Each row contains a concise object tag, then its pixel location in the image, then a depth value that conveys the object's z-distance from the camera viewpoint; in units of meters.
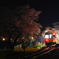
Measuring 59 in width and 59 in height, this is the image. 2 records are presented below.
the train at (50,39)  27.57
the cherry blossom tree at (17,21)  18.47
